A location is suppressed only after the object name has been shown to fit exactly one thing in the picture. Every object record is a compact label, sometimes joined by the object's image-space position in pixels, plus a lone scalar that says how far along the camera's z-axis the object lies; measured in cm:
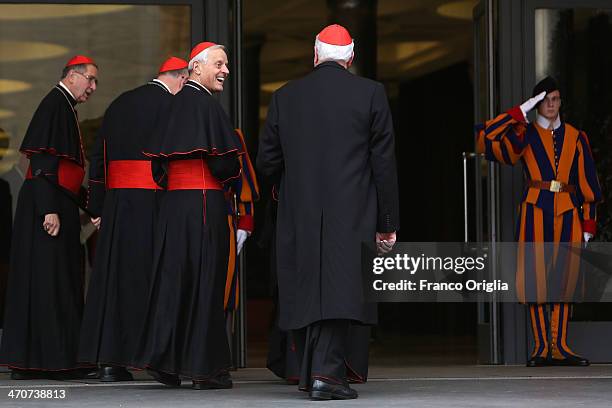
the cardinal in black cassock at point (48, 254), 1339
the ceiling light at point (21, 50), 1536
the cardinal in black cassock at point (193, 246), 1145
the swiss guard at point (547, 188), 1493
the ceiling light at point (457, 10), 2555
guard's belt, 1498
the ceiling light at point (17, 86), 1542
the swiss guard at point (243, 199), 1307
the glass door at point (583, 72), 1549
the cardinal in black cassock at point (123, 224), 1284
